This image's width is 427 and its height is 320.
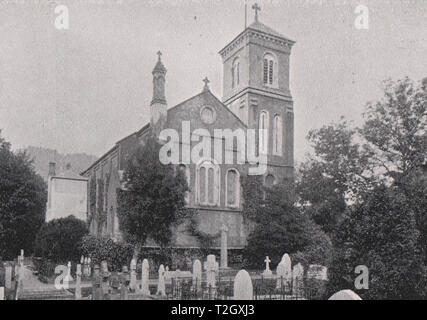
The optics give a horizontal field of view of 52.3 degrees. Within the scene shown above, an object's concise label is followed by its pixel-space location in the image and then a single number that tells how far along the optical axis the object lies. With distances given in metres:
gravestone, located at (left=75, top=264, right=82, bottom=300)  16.92
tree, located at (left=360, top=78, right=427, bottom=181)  25.45
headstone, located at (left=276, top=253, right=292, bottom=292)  19.60
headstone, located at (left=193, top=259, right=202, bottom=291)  20.30
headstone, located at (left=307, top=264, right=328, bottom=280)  20.00
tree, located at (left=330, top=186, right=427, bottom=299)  13.89
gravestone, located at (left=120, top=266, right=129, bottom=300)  15.09
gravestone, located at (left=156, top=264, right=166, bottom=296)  18.12
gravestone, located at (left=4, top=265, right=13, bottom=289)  18.07
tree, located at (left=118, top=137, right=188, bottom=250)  26.56
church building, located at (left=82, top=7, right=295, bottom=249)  32.50
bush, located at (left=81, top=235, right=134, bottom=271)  28.00
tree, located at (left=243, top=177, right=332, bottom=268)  29.84
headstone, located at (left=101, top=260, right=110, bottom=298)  15.71
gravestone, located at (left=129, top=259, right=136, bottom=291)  18.66
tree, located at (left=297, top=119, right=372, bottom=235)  27.41
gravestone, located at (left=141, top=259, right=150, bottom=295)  17.98
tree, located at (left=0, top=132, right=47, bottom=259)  35.84
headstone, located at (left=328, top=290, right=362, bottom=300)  7.16
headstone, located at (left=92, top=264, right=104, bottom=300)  15.48
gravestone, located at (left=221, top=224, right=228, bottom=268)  27.97
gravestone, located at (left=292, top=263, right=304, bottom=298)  16.76
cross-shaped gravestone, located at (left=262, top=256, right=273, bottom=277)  23.86
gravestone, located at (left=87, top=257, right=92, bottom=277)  23.52
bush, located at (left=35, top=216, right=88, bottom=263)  28.77
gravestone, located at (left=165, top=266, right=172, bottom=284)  21.50
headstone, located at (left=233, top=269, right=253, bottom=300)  12.07
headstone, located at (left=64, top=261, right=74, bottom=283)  21.63
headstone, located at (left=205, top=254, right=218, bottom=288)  16.33
